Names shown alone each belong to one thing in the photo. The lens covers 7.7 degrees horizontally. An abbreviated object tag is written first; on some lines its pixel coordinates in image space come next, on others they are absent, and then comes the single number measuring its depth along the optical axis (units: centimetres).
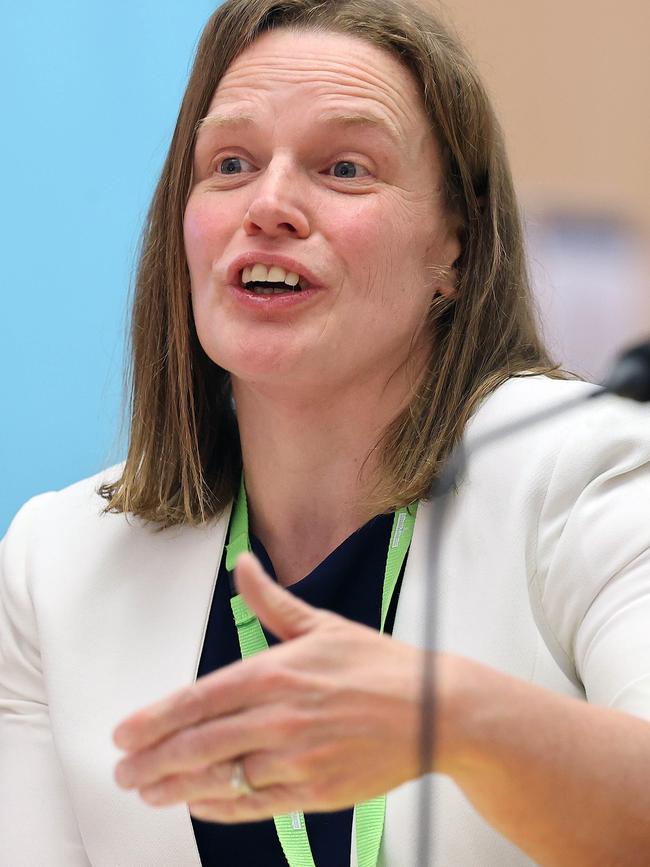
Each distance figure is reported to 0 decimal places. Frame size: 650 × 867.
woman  221
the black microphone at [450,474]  195
